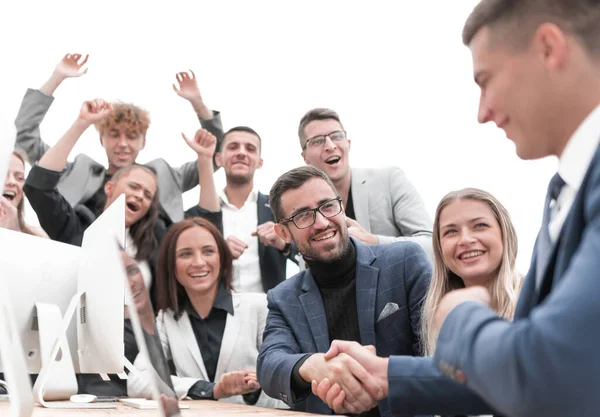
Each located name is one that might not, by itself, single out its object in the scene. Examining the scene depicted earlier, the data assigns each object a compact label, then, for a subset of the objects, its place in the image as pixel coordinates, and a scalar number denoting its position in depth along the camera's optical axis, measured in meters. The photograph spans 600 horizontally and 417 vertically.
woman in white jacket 2.52
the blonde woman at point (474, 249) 1.95
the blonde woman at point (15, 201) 2.67
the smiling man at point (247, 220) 2.93
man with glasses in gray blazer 2.83
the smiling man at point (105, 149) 3.05
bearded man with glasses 1.95
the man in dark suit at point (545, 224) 0.58
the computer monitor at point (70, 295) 1.46
